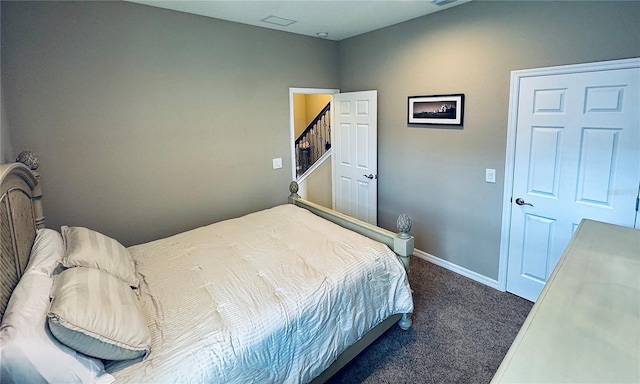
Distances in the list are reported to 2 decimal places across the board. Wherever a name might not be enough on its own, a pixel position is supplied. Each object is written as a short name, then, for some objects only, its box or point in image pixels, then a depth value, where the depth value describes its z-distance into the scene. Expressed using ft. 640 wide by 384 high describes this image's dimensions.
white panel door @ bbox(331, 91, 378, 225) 13.16
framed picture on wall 10.48
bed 4.26
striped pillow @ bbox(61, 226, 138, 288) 5.95
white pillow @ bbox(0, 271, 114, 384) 3.53
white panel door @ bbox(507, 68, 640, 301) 7.48
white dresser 2.87
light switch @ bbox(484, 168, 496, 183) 9.95
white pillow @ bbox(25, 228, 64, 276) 5.26
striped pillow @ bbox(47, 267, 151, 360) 4.20
